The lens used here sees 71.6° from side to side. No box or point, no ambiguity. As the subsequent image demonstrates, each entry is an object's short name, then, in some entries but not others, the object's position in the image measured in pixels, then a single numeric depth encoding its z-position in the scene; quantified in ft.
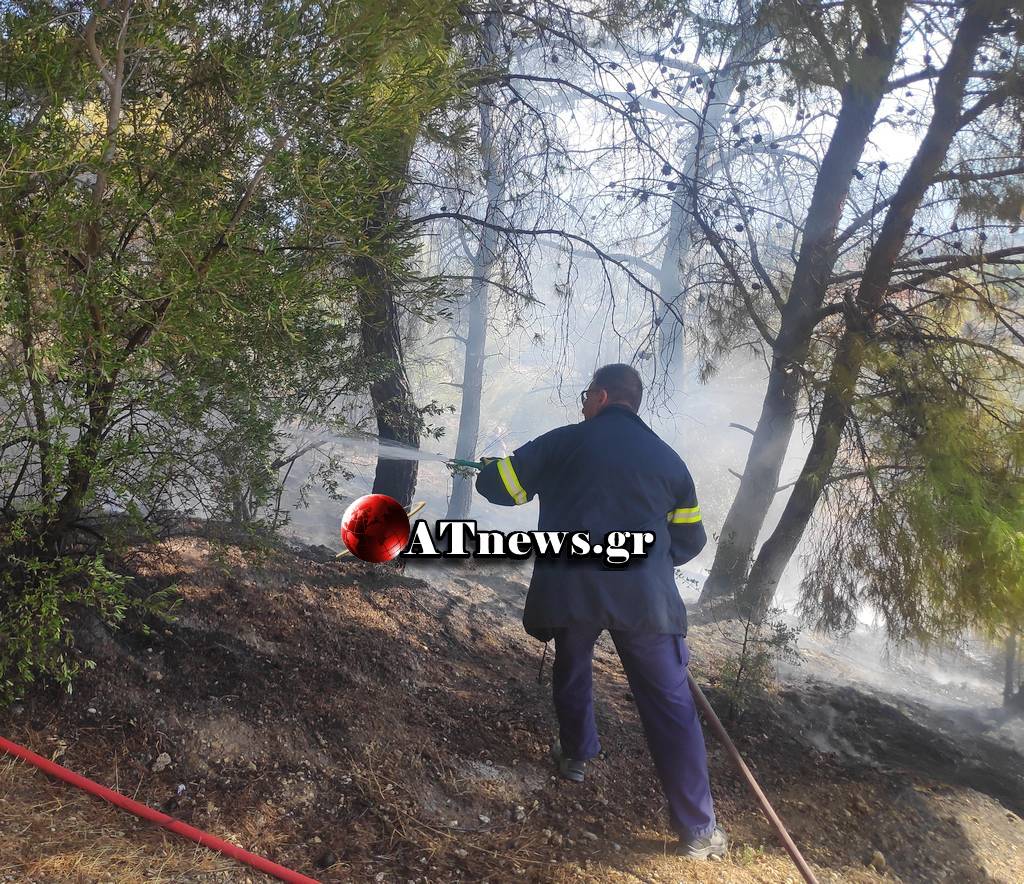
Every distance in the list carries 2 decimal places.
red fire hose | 7.22
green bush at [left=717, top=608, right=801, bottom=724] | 13.94
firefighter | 9.13
